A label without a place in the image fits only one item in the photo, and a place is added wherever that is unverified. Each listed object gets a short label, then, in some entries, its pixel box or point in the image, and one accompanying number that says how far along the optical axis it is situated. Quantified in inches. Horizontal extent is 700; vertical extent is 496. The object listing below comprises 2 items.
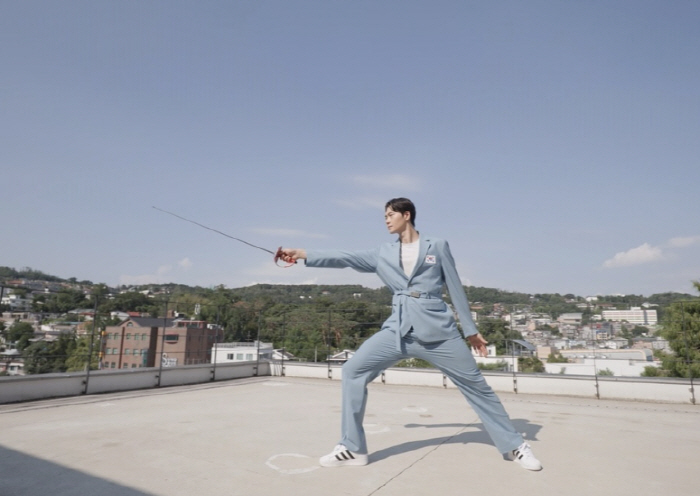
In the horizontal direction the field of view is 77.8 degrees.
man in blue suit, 118.6
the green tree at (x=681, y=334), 378.9
